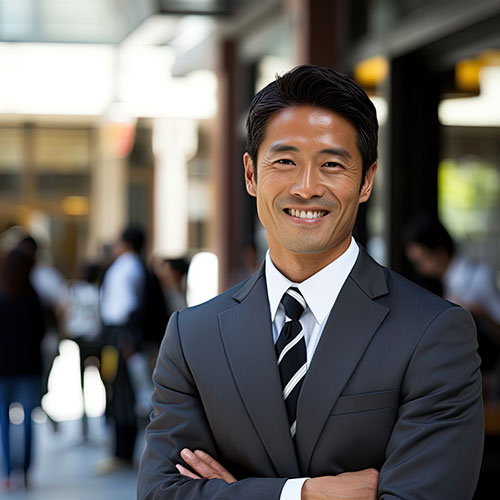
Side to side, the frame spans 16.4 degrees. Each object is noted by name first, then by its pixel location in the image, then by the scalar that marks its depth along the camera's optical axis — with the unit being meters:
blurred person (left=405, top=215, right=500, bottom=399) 8.92
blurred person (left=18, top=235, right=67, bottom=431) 14.81
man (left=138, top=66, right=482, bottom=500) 3.36
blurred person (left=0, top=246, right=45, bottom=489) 12.66
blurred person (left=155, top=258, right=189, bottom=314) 15.91
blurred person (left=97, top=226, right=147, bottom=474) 13.79
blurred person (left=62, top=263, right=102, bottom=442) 15.68
